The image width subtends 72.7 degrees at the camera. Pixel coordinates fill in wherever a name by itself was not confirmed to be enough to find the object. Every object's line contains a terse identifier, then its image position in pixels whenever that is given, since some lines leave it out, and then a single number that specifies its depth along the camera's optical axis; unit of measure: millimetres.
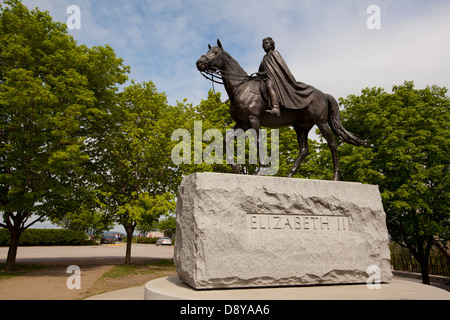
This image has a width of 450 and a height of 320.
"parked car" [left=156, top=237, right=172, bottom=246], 50406
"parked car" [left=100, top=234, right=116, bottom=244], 52959
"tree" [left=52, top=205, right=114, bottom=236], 16828
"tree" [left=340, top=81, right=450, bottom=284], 13914
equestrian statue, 6234
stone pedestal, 5020
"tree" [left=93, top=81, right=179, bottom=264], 17517
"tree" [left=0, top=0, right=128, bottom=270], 12867
